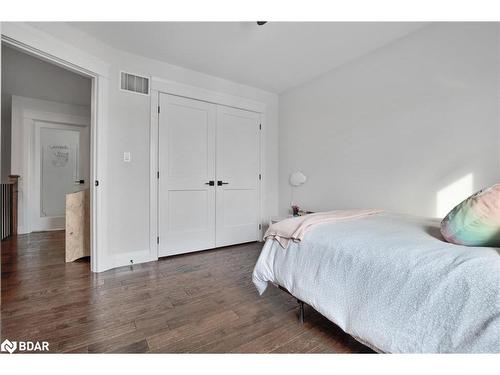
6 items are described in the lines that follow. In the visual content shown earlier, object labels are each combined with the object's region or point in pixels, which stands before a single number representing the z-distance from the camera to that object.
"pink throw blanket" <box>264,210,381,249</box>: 1.37
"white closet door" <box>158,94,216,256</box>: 2.72
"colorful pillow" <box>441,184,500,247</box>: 0.89
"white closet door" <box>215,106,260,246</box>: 3.15
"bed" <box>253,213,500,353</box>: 0.72
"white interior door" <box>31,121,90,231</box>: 4.14
